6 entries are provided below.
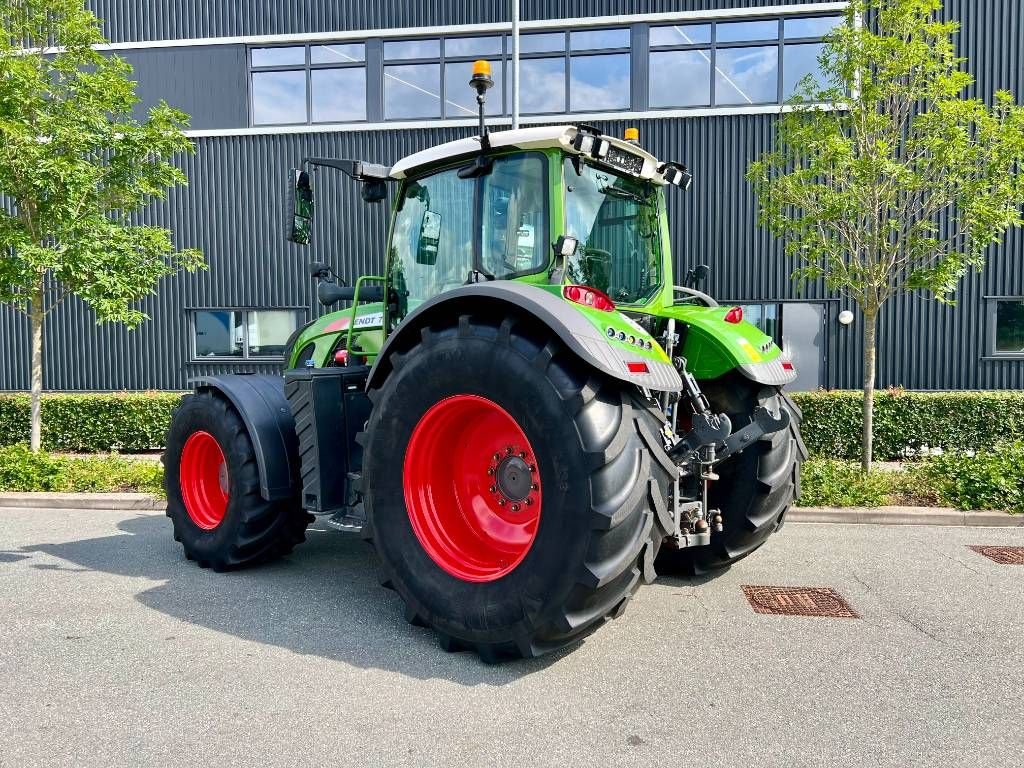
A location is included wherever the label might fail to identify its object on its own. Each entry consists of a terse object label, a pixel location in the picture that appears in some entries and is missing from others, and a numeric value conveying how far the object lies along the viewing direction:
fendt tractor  3.27
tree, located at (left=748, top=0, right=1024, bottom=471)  7.24
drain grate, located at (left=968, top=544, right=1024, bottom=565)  5.30
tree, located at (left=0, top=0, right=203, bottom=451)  8.09
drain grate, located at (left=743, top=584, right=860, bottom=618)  4.21
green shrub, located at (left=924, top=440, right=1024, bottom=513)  6.73
